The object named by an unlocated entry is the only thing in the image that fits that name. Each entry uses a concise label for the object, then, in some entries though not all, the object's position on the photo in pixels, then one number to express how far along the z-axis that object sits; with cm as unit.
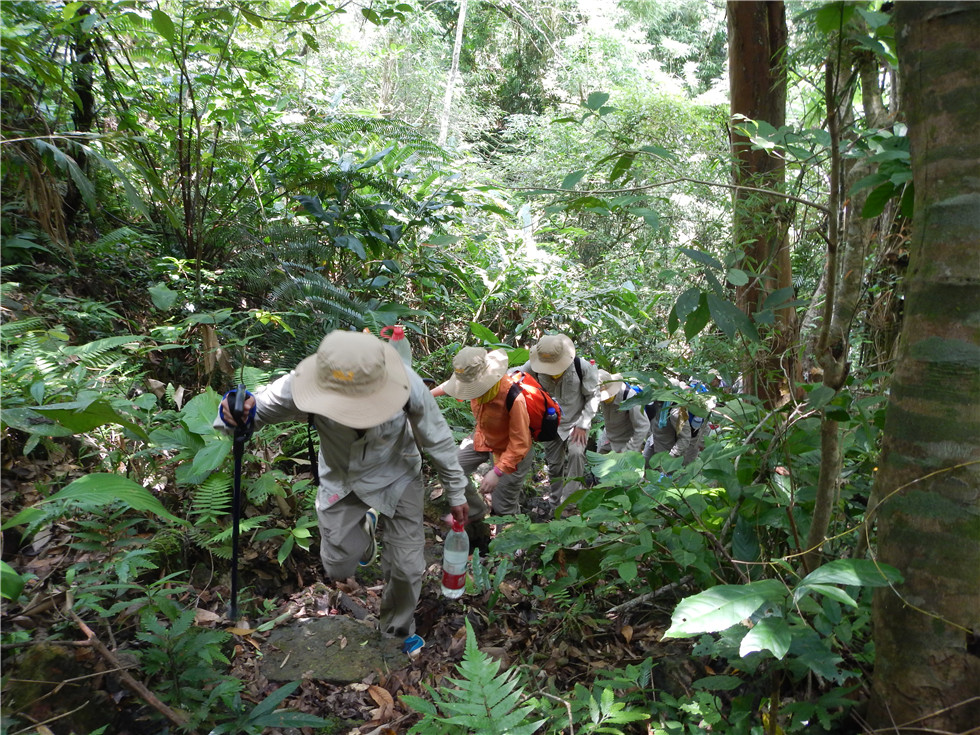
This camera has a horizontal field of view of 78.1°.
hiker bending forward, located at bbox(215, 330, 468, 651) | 332
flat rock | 356
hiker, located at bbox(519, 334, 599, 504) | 605
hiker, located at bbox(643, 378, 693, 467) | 657
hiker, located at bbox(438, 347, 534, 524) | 501
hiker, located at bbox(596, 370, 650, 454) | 655
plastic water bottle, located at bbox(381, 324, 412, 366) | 451
